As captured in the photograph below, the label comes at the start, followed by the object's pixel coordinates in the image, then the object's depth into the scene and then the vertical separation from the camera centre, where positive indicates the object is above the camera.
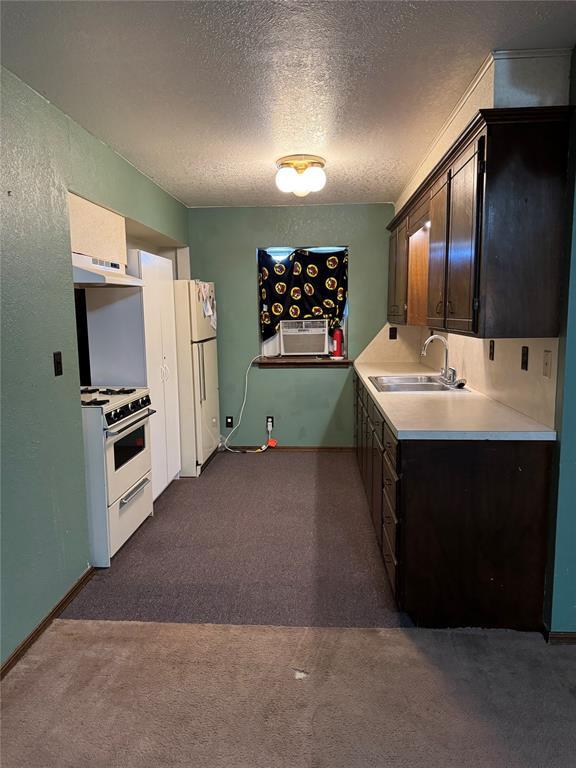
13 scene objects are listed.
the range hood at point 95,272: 2.71 +0.30
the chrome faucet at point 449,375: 3.40 -0.37
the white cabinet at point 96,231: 2.85 +0.57
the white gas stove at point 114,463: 2.83 -0.80
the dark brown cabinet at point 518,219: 2.04 +0.41
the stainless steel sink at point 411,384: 3.49 -0.44
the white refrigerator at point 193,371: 4.37 -0.40
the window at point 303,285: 5.12 +0.38
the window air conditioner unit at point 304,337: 5.24 -0.14
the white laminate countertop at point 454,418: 2.18 -0.45
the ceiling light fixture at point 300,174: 3.37 +0.97
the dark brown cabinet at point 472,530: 2.19 -0.90
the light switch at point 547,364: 2.16 -0.19
